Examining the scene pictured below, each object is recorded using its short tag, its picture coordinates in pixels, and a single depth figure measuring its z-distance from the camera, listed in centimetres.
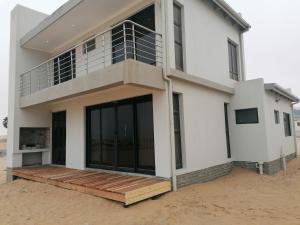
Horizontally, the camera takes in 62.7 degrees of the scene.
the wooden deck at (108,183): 577
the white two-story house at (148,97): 715
